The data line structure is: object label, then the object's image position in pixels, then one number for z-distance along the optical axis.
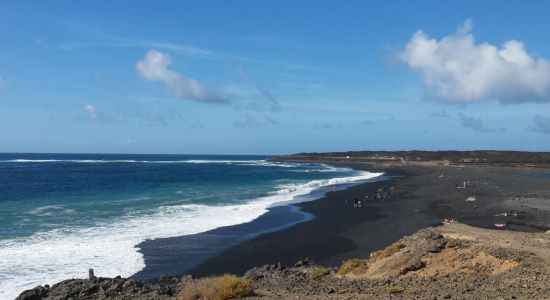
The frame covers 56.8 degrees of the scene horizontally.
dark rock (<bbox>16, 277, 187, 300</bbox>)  13.05
